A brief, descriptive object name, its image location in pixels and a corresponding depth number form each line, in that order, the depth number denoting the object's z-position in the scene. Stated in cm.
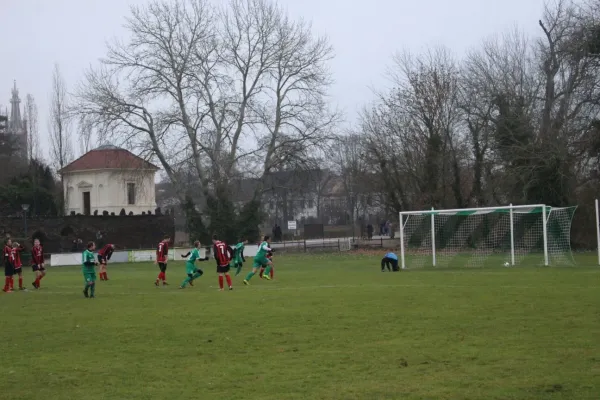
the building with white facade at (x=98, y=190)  8525
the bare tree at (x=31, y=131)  9116
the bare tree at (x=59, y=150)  8675
